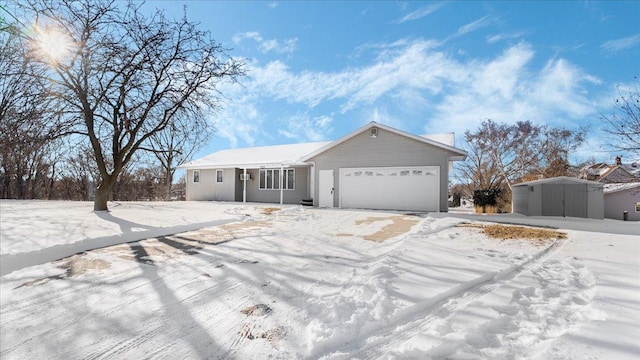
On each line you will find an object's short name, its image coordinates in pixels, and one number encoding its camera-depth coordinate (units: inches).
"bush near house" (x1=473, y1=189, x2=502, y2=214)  529.3
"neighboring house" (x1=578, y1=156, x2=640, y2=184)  806.5
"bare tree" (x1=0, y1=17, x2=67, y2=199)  307.4
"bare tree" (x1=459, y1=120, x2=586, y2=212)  887.7
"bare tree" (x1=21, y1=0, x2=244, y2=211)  335.9
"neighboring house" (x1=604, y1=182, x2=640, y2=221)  648.4
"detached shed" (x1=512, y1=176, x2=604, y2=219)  429.7
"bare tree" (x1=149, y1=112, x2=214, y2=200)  413.4
